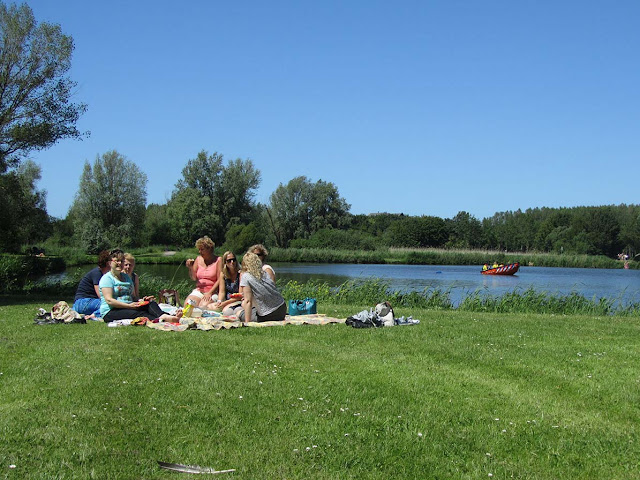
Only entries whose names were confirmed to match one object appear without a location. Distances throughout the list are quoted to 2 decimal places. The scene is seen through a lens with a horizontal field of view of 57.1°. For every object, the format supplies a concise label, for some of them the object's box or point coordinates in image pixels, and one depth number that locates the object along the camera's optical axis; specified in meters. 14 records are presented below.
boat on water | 42.53
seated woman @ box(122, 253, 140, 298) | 10.34
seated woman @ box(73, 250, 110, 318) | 10.11
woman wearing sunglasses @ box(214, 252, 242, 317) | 10.72
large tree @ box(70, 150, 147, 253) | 50.84
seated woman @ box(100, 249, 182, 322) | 9.44
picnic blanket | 8.77
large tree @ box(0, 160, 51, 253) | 22.05
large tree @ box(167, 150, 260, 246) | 59.88
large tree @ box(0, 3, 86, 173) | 17.14
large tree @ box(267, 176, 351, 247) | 77.56
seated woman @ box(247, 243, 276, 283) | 9.74
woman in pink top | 10.94
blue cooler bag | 11.02
